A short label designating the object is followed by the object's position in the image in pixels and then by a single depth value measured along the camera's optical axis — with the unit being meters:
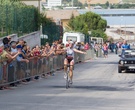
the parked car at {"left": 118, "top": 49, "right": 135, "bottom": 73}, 35.69
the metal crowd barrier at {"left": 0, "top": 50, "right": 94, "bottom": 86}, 24.64
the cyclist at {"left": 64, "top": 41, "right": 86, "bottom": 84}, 25.16
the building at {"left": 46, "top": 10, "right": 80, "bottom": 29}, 126.31
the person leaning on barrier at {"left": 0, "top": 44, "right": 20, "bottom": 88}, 24.29
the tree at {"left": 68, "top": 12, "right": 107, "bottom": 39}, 111.38
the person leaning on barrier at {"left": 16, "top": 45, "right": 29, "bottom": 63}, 26.71
